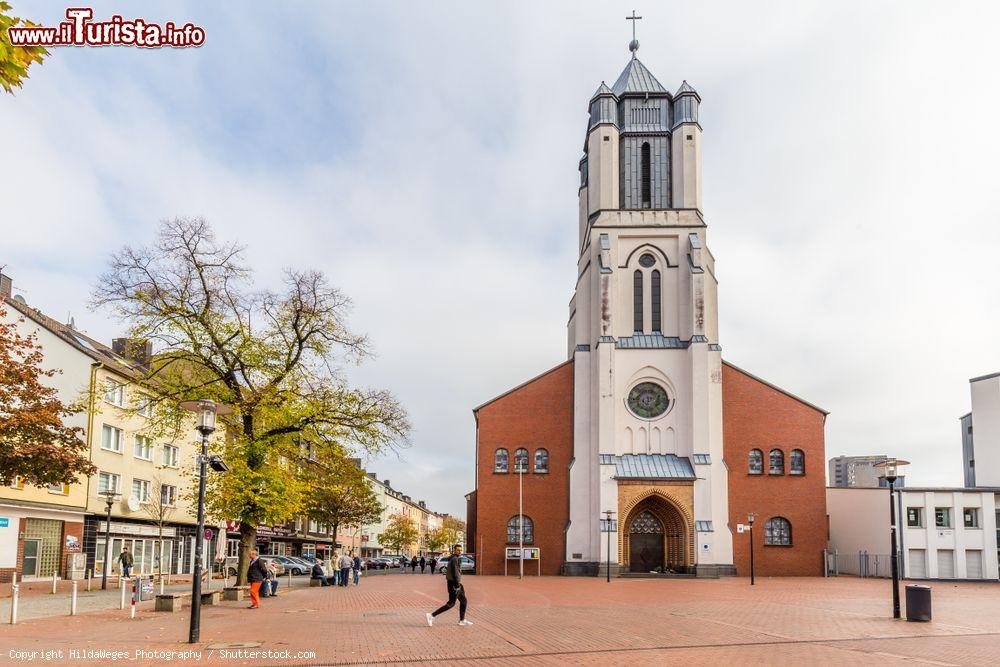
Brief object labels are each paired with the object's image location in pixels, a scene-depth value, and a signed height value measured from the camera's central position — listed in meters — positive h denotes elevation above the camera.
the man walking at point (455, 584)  17.45 -2.34
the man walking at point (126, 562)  35.22 -4.01
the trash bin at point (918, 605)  18.61 -2.78
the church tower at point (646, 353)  47.62 +6.92
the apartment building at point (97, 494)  34.41 -1.41
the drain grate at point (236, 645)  14.22 -2.96
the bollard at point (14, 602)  17.19 -2.79
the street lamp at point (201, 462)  14.70 +0.06
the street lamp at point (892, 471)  20.26 +0.10
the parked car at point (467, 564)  56.05 -6.24
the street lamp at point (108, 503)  31.61 -1.47
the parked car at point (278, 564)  49.08 -5.70
